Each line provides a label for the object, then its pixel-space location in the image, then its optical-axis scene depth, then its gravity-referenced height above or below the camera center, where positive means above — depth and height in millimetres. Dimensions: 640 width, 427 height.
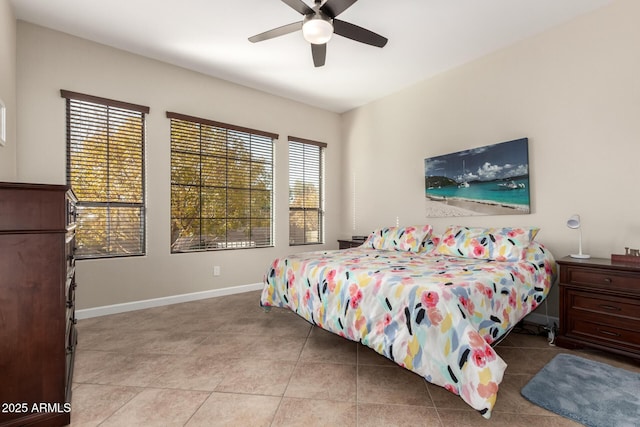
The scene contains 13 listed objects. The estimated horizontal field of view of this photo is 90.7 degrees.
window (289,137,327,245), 4934 +478
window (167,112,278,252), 3883 +479
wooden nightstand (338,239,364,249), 4641 -346
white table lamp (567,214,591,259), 2621 -50
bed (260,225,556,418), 1593 -510
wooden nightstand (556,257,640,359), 2193 -645
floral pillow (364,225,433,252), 3536 -209
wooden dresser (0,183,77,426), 1424 -381
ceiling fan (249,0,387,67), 2258 +1519
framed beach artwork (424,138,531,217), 3203 +429
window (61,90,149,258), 3223 +533
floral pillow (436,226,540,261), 2766 -219
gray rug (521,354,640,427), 1618 -1008
